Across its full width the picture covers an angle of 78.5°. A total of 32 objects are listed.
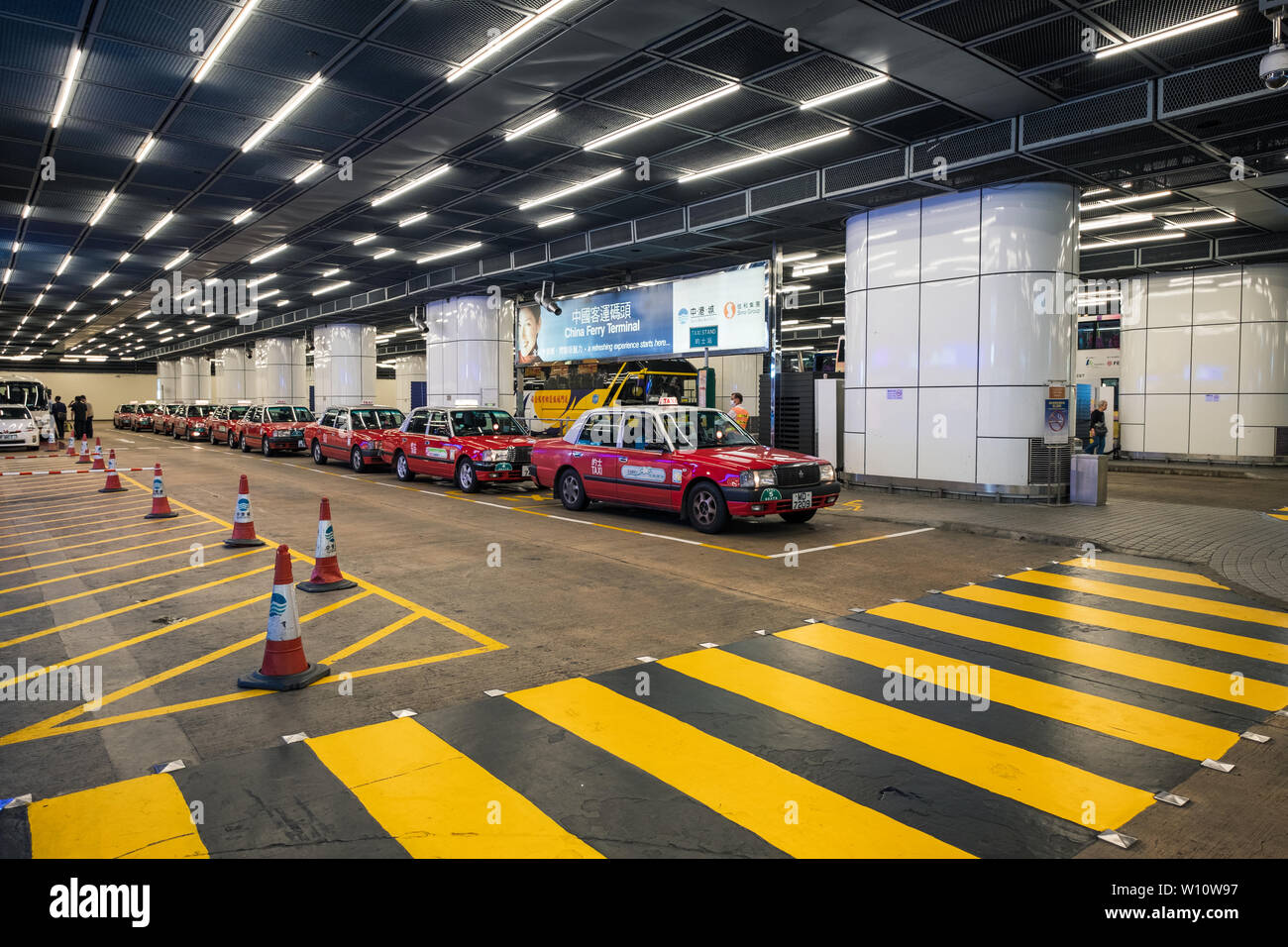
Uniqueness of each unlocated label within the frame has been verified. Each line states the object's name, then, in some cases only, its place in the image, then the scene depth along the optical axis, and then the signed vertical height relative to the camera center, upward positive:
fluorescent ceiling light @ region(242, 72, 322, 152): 11.20 +4.84
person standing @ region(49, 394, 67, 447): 38.91 +0.58
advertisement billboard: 18.47 +2.67
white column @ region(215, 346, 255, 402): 49.00 +3.11
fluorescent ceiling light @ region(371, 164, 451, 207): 15.24 +4.86
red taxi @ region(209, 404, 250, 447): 32.38 +0.12
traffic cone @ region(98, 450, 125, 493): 16.10 -1.19
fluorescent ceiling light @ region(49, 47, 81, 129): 10.30 +4.82
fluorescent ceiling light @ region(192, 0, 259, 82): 9.07 +4.77
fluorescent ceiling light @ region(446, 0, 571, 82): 8.97 +4.73
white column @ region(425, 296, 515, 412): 26.33 +2.32
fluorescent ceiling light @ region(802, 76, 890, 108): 10.87 +4.65
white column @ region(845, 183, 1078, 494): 13.77 +1.63
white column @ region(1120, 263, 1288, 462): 21.14 +1.47
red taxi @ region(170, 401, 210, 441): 36.84 +0.18
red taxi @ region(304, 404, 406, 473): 20.84 -0.25
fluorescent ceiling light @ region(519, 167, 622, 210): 15.54 +4.84
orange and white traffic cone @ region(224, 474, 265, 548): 10.12 -1.31
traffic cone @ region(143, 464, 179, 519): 12.69 -1.26
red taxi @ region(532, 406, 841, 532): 10.75 -0.69
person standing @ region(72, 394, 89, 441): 34.09 +0.48
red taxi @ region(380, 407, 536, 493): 16.17 -0.50
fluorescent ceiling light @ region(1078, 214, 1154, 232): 17.42 +4.42
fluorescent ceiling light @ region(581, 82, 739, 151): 11.25 +4.73
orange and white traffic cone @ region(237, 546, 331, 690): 5.14 -1.46
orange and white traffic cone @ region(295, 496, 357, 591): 7.70 -1.40
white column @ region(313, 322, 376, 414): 34.47 +2.67
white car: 28.53 -0.02
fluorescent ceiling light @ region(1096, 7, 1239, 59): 8.89 +4.54
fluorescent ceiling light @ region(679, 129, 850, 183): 13.17 +4.75
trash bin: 13.61 -1.05
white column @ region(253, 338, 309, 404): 42.50 +2.91
